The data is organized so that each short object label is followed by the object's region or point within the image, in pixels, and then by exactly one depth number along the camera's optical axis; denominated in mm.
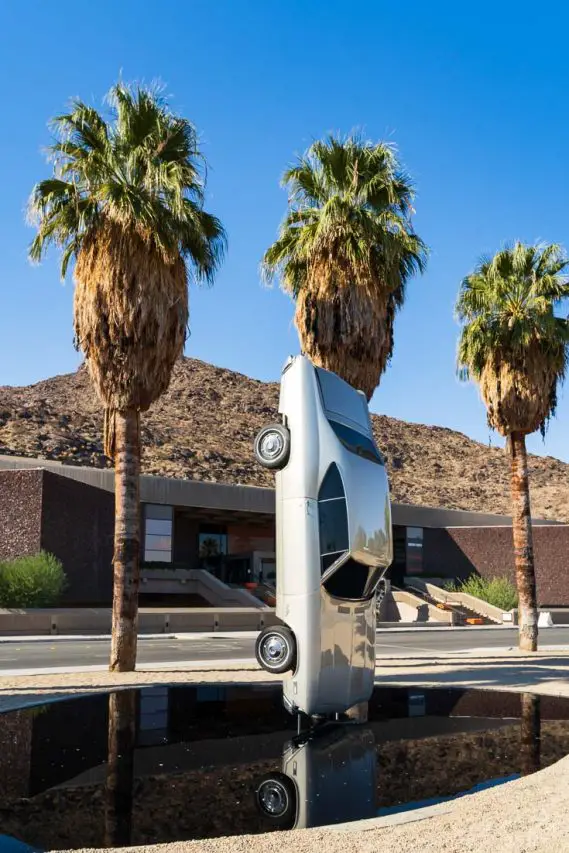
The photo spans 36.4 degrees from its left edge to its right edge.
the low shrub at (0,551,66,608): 32562
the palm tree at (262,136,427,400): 18578
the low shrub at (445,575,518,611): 49719
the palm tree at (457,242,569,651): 22391
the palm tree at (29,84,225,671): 16391
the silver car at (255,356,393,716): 9875
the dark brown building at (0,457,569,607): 38531
